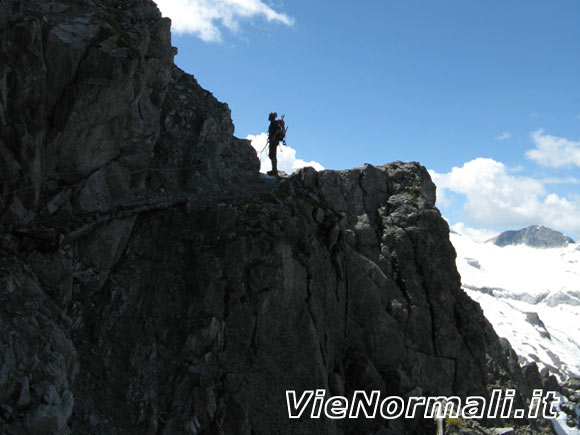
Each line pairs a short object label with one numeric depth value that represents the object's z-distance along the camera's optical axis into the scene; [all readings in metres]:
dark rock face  15.78
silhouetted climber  34.24
